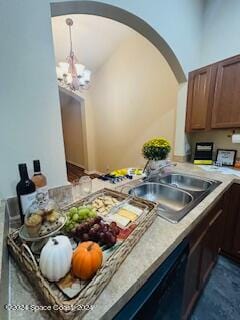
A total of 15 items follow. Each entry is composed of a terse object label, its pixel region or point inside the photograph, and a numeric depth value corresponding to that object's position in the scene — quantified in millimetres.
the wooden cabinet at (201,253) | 941
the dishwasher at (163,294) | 545
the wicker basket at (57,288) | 391
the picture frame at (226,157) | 1848
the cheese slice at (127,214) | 765
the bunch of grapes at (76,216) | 661
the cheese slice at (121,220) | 726
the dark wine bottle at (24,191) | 738
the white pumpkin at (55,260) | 460
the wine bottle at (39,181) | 787
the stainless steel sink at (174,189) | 1165
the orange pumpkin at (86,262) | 469
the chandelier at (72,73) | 2480
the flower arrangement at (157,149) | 1521
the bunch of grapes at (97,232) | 602
